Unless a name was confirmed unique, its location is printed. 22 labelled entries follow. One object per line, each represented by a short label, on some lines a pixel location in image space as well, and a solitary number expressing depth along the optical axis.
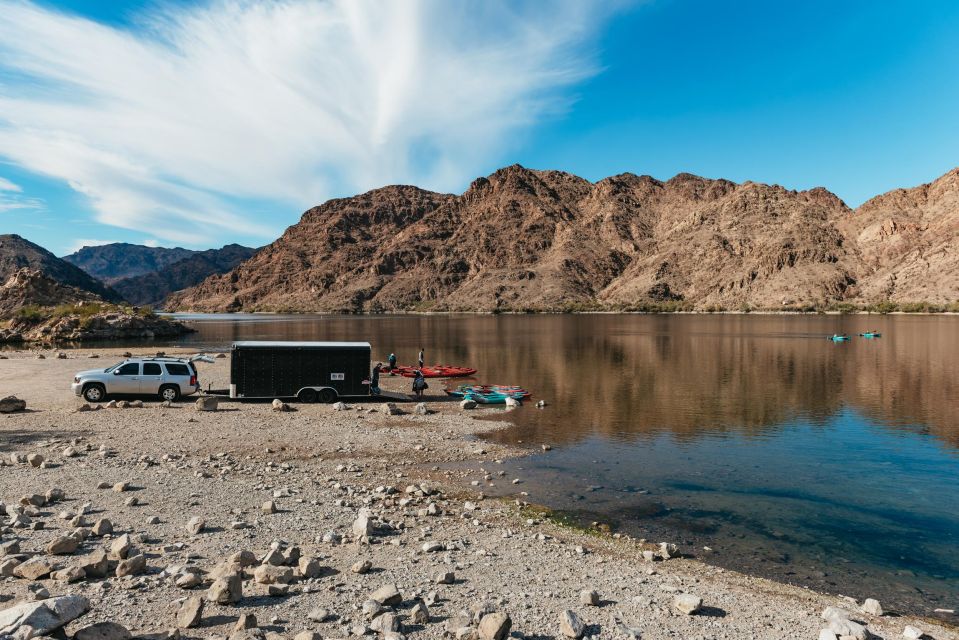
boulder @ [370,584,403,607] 8.55
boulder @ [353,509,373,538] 11.43
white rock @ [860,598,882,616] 9.66
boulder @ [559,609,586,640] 8.02
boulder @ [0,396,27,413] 24.69
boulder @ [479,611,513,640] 7.69
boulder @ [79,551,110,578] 8.92
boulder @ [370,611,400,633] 7.82
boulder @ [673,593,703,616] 8.99
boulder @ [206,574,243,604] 8.30
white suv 27.84
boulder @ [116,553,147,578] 9.04
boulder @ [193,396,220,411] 26.17
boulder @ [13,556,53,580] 8.74
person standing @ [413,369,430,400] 32.59
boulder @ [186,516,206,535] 11.33
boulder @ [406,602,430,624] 8.19
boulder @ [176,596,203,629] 7.68
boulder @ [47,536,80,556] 9.75
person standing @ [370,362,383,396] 31.53
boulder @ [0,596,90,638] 6.50
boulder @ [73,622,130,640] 6.84
